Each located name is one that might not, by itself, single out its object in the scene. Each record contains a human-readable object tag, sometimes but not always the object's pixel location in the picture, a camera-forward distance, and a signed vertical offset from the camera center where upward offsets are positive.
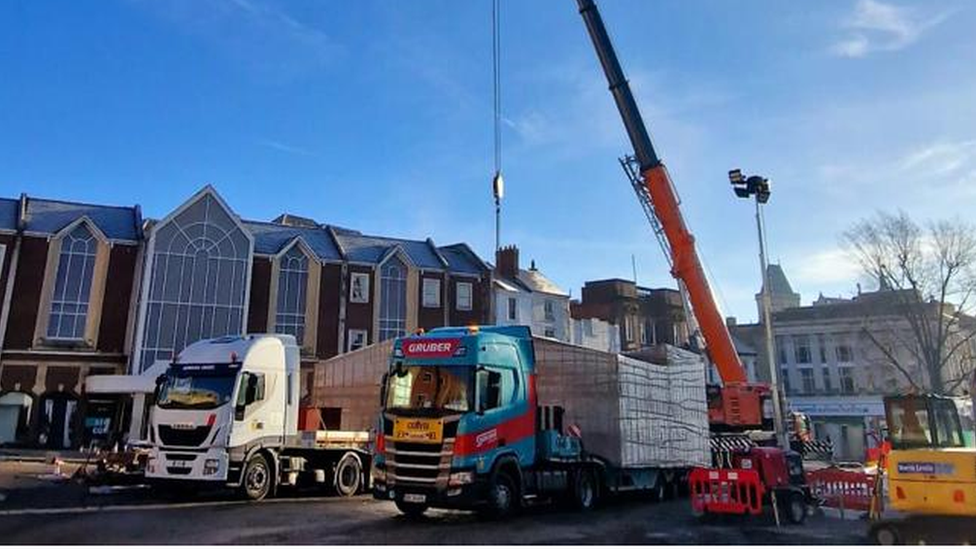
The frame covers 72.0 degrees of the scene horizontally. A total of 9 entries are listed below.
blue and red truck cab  12.52 +0.24
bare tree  41.17 +8.18
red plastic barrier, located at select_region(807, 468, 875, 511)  15.79 -1.11
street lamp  21.42 +7.85
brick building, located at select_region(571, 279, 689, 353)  59.50 +11.35
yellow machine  10.40 -0.71
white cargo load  17.06 +0.98
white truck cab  16.02 +0.23
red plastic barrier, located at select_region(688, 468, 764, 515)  14.08 -1.06
